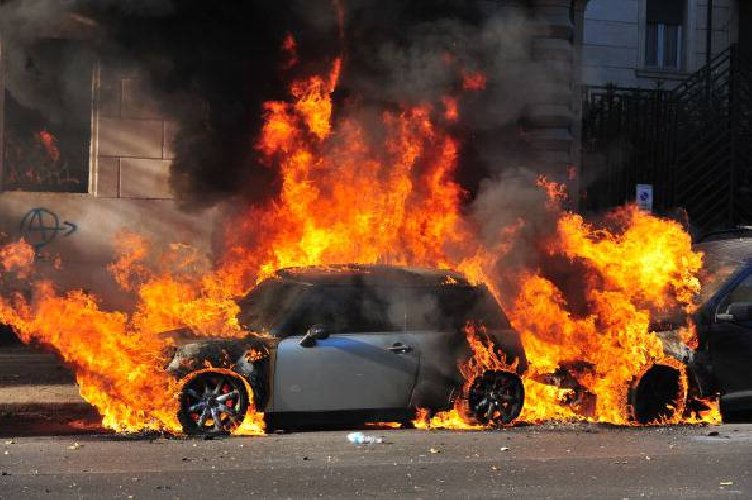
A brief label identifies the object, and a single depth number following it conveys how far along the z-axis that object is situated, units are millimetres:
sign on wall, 15438
